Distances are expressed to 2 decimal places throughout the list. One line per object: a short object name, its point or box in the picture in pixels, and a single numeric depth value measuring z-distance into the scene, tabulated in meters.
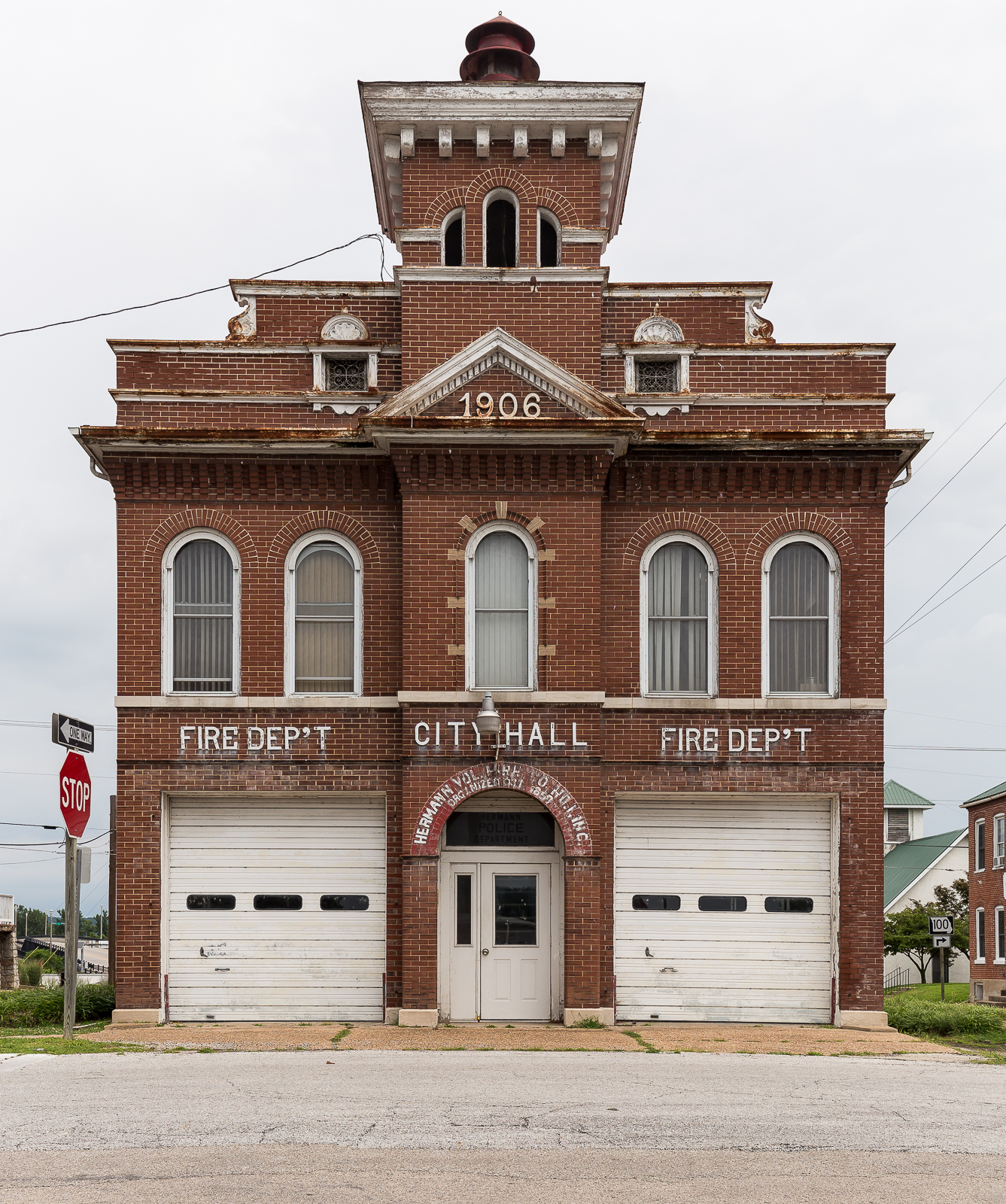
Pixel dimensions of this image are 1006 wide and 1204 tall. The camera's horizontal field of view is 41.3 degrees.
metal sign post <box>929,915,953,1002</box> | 26.23
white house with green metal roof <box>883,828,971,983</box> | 57.25
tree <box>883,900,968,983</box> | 50.97
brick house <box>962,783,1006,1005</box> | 46.28
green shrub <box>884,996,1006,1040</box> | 17.91
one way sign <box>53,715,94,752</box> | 15.11
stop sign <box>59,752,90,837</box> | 14.97
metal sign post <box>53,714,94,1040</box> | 15.02
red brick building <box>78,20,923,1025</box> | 16.81
